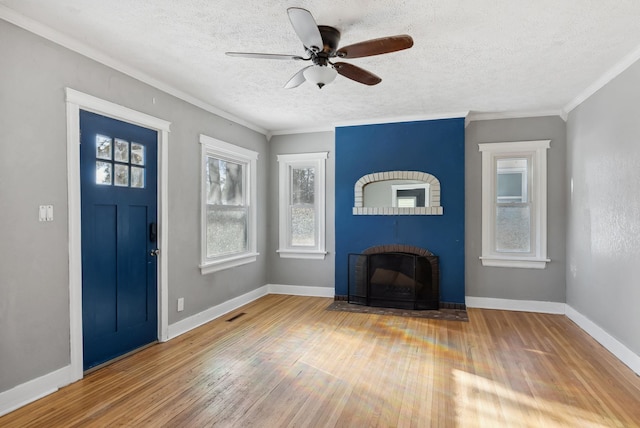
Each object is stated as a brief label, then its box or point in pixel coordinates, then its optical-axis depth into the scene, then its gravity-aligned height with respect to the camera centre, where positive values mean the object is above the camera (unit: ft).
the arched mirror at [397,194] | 16.39 +0.84
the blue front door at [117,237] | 9.70 -0.75
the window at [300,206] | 18.65 +0.29
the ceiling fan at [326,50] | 7.02 +3.56
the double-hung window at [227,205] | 14.52 +0.27
